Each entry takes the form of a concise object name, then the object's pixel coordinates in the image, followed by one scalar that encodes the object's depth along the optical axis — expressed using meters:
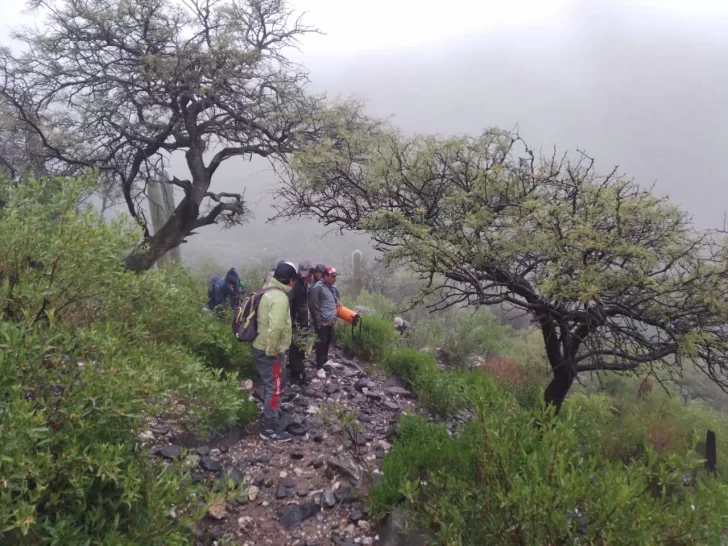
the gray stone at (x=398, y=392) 6.45
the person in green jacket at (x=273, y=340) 4.54
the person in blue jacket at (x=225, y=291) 7.14
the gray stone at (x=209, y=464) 4.09
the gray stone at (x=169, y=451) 3.96
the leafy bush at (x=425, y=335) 10.95
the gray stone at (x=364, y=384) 6.37
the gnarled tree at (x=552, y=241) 4.38
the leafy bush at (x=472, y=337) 10.26
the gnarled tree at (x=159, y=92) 7.88
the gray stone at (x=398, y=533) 3.10
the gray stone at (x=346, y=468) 4.13
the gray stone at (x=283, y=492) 3.96
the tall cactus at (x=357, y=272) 14.94
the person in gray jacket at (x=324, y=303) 6.20
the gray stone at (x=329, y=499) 3.82
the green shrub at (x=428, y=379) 5.84
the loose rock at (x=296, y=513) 3.65
